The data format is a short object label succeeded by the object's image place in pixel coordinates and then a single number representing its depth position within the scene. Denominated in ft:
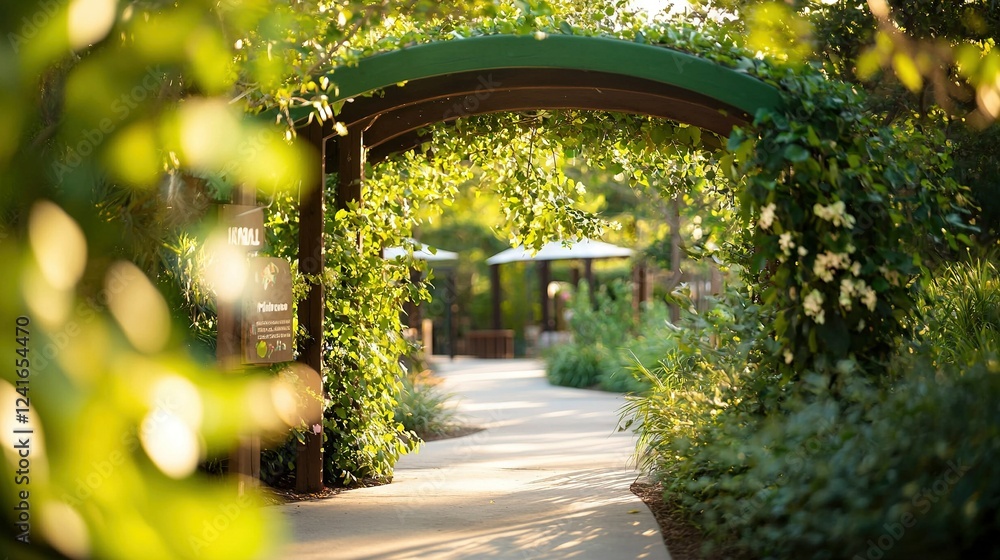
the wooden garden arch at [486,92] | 17.17
